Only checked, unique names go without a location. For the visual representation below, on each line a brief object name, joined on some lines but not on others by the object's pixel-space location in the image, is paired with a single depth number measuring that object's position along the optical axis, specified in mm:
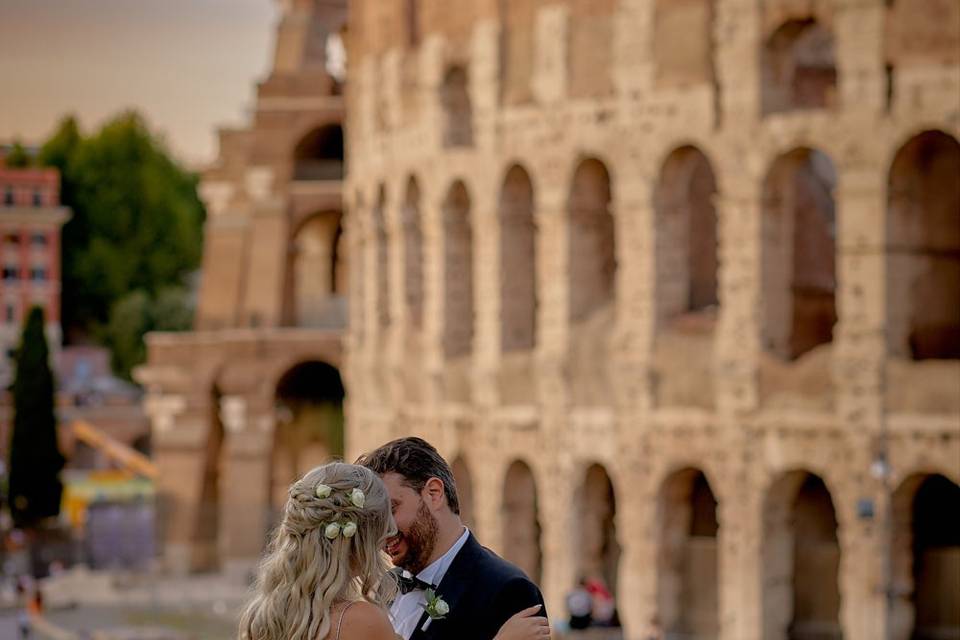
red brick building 83625
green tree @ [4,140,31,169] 94125
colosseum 28734
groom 7512
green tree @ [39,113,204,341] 87500
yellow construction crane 70188
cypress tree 56688
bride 6871
